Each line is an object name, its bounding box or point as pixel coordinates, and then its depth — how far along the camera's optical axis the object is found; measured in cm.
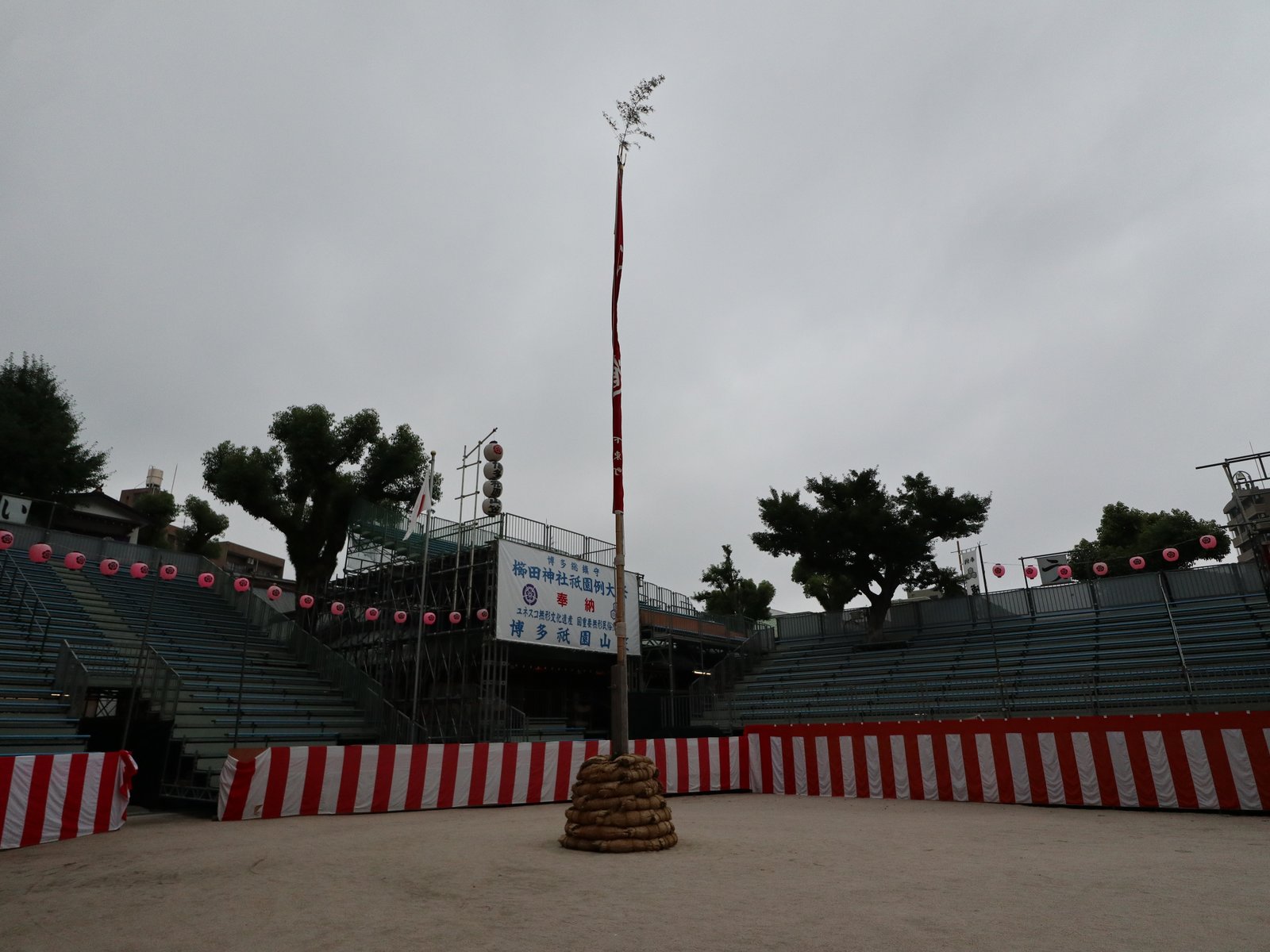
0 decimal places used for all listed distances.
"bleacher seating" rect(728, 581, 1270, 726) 1681
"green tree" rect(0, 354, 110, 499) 2991
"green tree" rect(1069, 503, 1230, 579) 4000
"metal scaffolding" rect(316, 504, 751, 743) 2078
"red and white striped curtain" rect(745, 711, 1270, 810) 1180
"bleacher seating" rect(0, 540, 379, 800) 1333
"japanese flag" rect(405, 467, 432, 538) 1971
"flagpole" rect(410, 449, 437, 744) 1691
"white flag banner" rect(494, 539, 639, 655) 2116
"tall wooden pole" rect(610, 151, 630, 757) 844
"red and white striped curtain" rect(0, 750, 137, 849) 876
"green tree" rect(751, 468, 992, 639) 2897
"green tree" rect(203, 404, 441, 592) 2939
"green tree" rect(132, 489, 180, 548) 4025
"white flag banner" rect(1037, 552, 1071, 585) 2483
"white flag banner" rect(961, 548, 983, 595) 2825
